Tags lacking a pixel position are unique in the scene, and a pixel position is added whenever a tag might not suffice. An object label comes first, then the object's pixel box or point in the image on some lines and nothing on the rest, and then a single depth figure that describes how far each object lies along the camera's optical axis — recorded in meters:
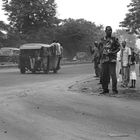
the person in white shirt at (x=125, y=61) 15.40
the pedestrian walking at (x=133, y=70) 15.49
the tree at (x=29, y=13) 61.62
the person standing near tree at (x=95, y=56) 19.71
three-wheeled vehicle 25.59
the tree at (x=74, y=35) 71.75
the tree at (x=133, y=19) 63.62
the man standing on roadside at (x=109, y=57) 12.97
